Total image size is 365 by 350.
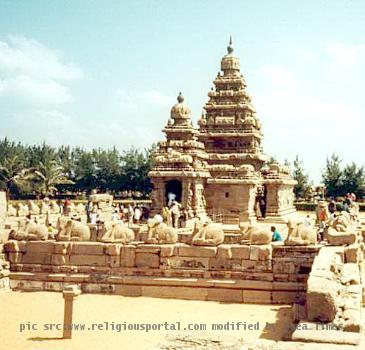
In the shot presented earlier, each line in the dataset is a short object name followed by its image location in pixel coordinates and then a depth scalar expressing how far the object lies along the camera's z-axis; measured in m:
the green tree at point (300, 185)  48.66
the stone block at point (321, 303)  7.68
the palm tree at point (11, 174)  44.56
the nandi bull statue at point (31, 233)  12.77
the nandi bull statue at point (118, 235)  12.20
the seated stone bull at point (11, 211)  26.82
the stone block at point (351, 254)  10.99
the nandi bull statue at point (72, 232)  12.56
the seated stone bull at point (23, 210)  27.28
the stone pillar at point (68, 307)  8.59
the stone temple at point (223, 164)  28.47
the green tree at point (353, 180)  44.75
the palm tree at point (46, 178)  45.89
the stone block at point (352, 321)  7.08
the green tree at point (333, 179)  45.69
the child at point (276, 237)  13.49
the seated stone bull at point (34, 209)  28.40
